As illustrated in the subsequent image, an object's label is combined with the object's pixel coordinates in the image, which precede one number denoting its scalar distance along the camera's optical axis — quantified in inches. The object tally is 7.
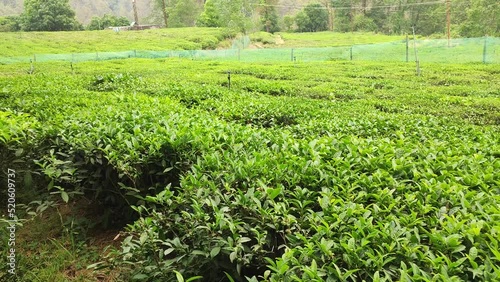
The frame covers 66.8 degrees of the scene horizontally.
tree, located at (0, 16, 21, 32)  1787.6
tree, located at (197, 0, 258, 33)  1565.0
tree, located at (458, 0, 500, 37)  1329.6
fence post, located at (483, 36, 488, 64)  710.8
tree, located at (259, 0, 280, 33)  2181.3
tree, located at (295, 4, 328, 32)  2261.3
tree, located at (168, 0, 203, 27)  2322.8
